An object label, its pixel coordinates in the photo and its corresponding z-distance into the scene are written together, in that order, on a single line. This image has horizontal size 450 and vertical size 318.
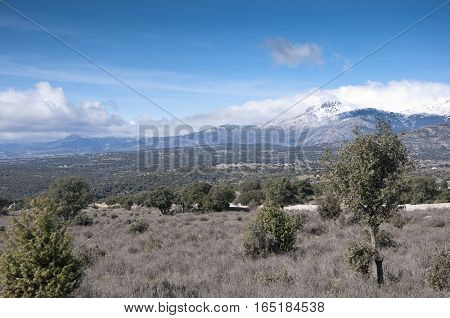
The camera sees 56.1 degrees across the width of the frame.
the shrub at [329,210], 26.61
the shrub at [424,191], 48.41
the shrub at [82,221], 28.86
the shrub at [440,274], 9.51
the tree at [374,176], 9.49
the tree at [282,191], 44.22
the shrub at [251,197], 51.97
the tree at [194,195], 48.16
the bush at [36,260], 7.66
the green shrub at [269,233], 14.66
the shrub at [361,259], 10.20
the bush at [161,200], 46.88
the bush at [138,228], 23.83
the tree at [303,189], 51.25
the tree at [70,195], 30.30
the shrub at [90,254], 13.07
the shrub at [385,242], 14.66
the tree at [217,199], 46.34
